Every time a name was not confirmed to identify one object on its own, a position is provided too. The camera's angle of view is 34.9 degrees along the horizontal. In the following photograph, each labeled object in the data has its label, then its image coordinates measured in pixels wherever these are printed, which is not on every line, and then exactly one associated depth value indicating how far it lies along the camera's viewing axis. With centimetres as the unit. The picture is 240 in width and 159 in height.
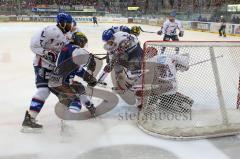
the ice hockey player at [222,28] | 1594
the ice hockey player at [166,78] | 384
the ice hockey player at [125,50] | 431
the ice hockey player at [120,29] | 468
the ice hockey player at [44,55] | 352
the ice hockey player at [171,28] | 905
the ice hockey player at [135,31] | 536
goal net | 357
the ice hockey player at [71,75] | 362
